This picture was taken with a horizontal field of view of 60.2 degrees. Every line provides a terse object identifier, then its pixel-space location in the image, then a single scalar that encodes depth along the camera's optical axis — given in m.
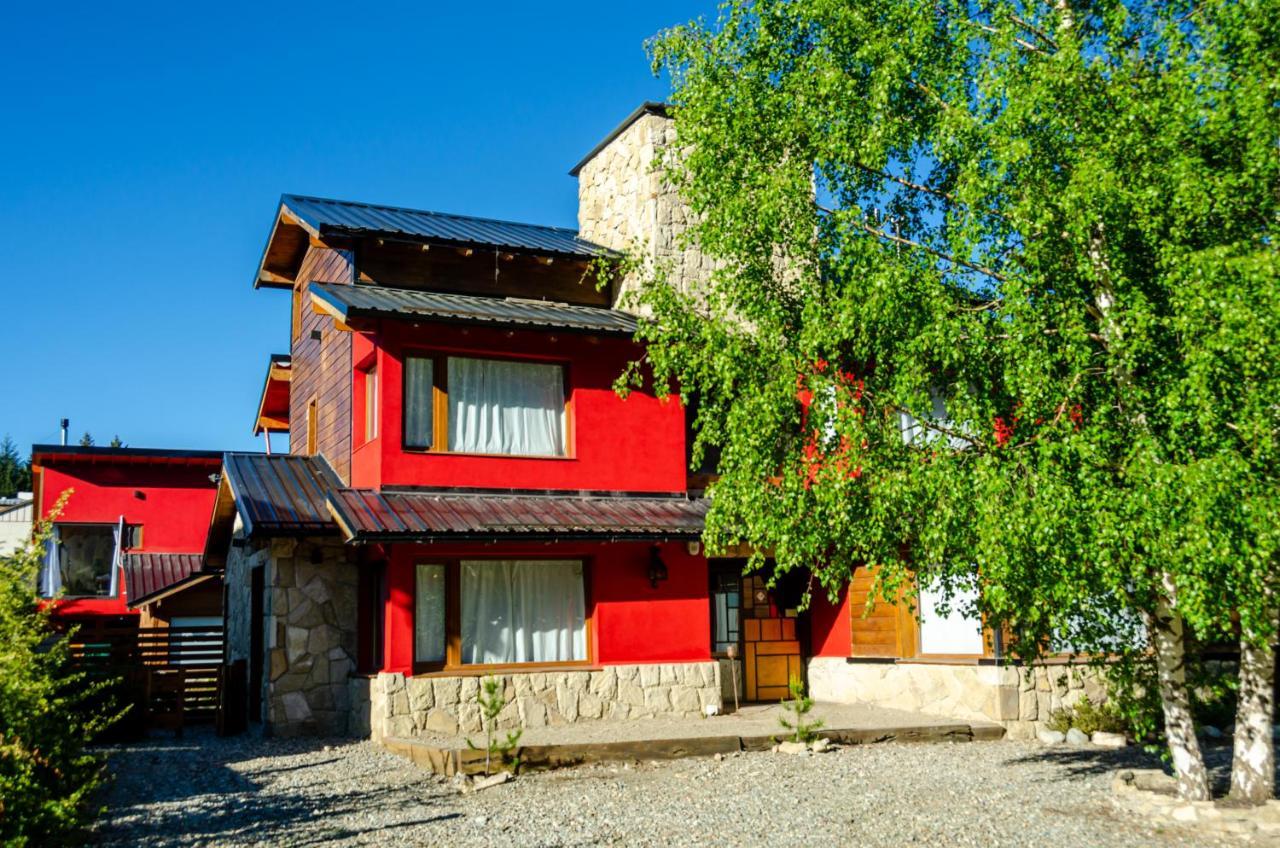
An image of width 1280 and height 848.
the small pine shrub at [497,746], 11.15
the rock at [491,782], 10.62
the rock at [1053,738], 13.11
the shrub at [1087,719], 13.05
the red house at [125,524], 23.38
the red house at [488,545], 13.91
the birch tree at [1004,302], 7.60
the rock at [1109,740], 12.75
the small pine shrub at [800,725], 12.44
